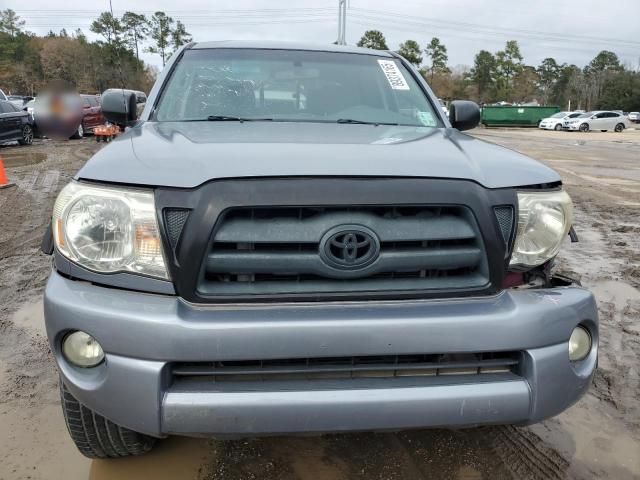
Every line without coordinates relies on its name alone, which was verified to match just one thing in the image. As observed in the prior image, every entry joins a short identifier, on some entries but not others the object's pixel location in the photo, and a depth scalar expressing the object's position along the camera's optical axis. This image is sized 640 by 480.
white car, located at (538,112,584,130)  40.70
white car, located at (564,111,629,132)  39.44
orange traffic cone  9.17
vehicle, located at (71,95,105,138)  18.02
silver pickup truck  1.71
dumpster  43.97
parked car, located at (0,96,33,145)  15.55
